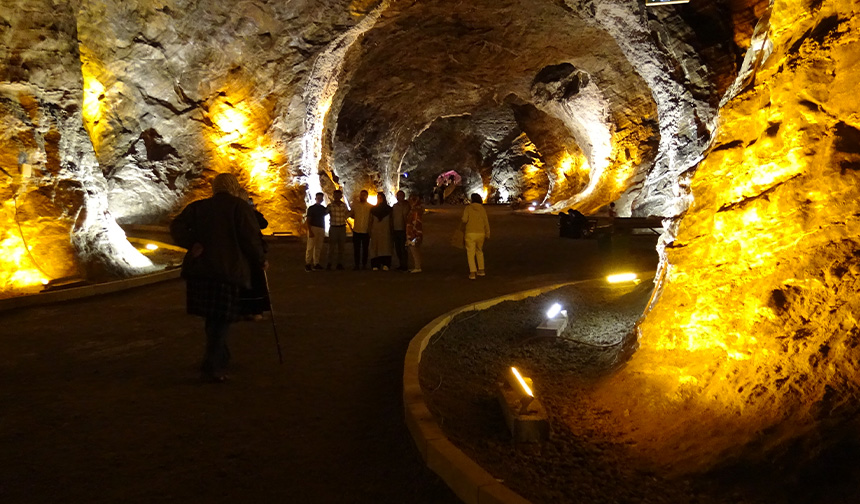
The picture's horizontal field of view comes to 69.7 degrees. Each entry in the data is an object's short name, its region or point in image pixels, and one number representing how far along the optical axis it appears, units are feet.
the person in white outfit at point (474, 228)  32.60
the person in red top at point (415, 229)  35.57
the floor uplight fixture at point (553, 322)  22.49
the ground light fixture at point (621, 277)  29.84
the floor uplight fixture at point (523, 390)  13.66
